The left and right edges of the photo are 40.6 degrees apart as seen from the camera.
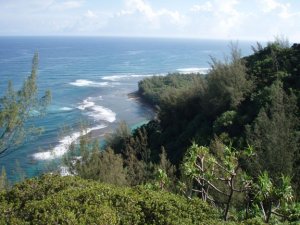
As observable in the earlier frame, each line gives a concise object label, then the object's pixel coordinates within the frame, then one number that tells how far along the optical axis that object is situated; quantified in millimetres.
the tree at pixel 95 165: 21703
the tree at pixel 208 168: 11244
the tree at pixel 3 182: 22594
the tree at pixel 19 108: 19375
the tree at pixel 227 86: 33531
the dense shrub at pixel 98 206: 8312
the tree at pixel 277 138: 18895
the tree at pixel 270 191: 10648
